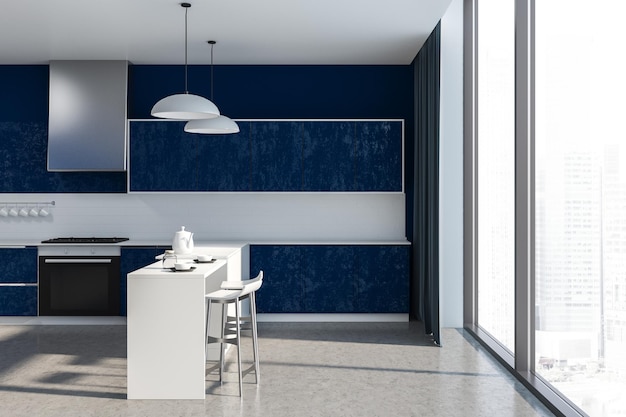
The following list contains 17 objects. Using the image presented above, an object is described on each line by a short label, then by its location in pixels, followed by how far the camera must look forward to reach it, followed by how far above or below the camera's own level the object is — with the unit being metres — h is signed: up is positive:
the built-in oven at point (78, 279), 6.75 -0.73
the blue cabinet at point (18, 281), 6.76 -0.75
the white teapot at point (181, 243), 5.18 -0.26
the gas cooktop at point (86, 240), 6.98 -0.31
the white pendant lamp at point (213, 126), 5.73 +0.82
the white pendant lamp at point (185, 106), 4.63 +0.82
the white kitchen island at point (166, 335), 4.27 -0.85
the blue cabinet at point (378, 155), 7.14 +0.67
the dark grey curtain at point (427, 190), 5.97 +0.23
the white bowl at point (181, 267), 4.40 -0.39
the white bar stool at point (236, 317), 4.41 -0.80
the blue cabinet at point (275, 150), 7.14 +0.73
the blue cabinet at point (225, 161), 7.14 +0.60
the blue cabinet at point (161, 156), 7.11 +0.66
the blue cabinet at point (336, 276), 6.96 -0.72
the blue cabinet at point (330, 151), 7.14 +0.72
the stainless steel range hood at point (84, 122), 7.05 +1.05
